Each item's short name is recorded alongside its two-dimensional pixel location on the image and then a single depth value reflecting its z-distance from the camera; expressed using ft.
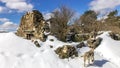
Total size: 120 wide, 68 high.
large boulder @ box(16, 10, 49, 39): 23.11
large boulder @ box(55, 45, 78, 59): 20.04
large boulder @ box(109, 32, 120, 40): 26.42
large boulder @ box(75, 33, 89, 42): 25.62
